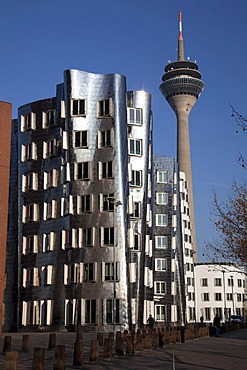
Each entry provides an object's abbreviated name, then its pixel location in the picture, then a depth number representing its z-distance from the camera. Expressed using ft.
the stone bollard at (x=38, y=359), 47.78
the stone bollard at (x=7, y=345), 72.98
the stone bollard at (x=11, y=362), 42.34
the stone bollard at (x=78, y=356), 61.36
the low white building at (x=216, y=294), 380.99
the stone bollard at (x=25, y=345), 78.43
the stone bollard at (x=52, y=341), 83.56
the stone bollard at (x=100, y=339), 91.56
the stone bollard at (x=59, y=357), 52.47
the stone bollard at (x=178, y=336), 108.89
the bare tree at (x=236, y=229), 111.14
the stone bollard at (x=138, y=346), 81.56
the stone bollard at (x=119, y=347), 74.64
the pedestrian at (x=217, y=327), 147.95
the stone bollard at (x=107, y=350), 69.15
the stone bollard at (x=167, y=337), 101.24
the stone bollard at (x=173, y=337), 104.68
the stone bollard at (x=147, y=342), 87.27
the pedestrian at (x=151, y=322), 180.04
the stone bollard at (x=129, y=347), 77.41
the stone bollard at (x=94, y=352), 64.80
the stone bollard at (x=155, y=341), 89.15
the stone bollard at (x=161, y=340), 93.76
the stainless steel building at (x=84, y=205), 185.57
